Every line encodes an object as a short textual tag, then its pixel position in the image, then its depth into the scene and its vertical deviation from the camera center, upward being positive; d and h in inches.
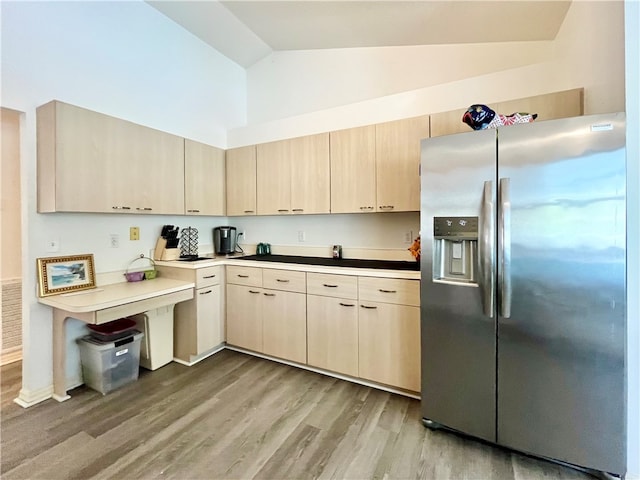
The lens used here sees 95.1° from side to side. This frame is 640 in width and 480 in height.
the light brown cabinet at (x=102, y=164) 80.3 +22.6
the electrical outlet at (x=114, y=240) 102.2 -1.1
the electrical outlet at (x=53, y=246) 86.2 -2.6
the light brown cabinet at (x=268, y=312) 101.0 -27.7
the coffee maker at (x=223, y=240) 135.7 -1.6
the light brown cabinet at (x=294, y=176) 110.5 +24.1
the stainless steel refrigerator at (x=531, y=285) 54.1 -10.2
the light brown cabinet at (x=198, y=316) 105.4 -29.4
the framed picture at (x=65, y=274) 83.8 -11.2
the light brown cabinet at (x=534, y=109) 76.7 +35.4
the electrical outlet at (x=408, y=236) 107.0 +0.0
